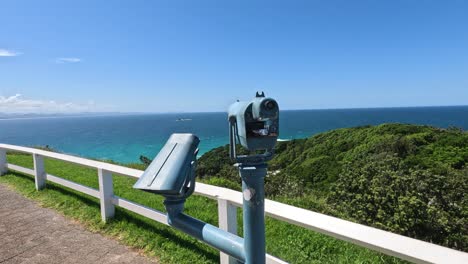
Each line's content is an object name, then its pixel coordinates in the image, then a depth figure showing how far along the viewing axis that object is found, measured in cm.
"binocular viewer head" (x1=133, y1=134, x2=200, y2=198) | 151
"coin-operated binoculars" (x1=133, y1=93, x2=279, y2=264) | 122
